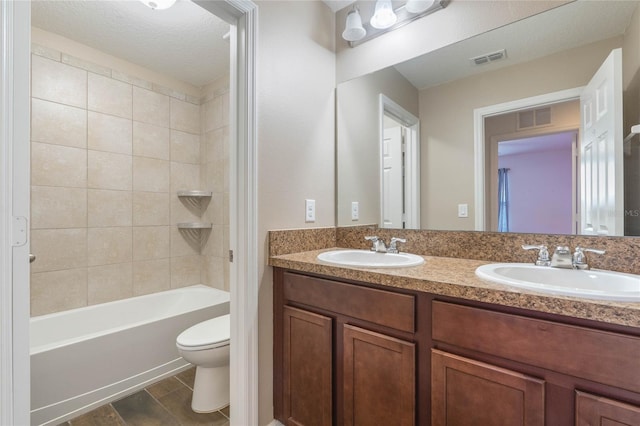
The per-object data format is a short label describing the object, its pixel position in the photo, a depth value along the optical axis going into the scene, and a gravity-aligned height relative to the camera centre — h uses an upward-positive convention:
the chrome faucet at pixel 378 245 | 1.63 -0.17
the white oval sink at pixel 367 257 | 1.46 -0.22
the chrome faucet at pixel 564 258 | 1.10 -0.17
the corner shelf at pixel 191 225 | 2.75 -0.10
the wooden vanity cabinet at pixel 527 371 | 0.73 -0.44
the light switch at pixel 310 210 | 1.69 +0.02
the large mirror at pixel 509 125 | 1.15 +0.41
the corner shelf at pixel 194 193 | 2.74 +0.19
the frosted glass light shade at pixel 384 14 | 1.63 +1.08
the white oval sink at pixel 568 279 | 0.78 -0.21
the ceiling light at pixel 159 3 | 1.61 +1.13
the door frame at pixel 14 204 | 0.82 +0.03
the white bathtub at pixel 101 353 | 1.60 -0.85
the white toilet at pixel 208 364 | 1.66 -0.85
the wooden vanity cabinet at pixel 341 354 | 1.08 -0.57
